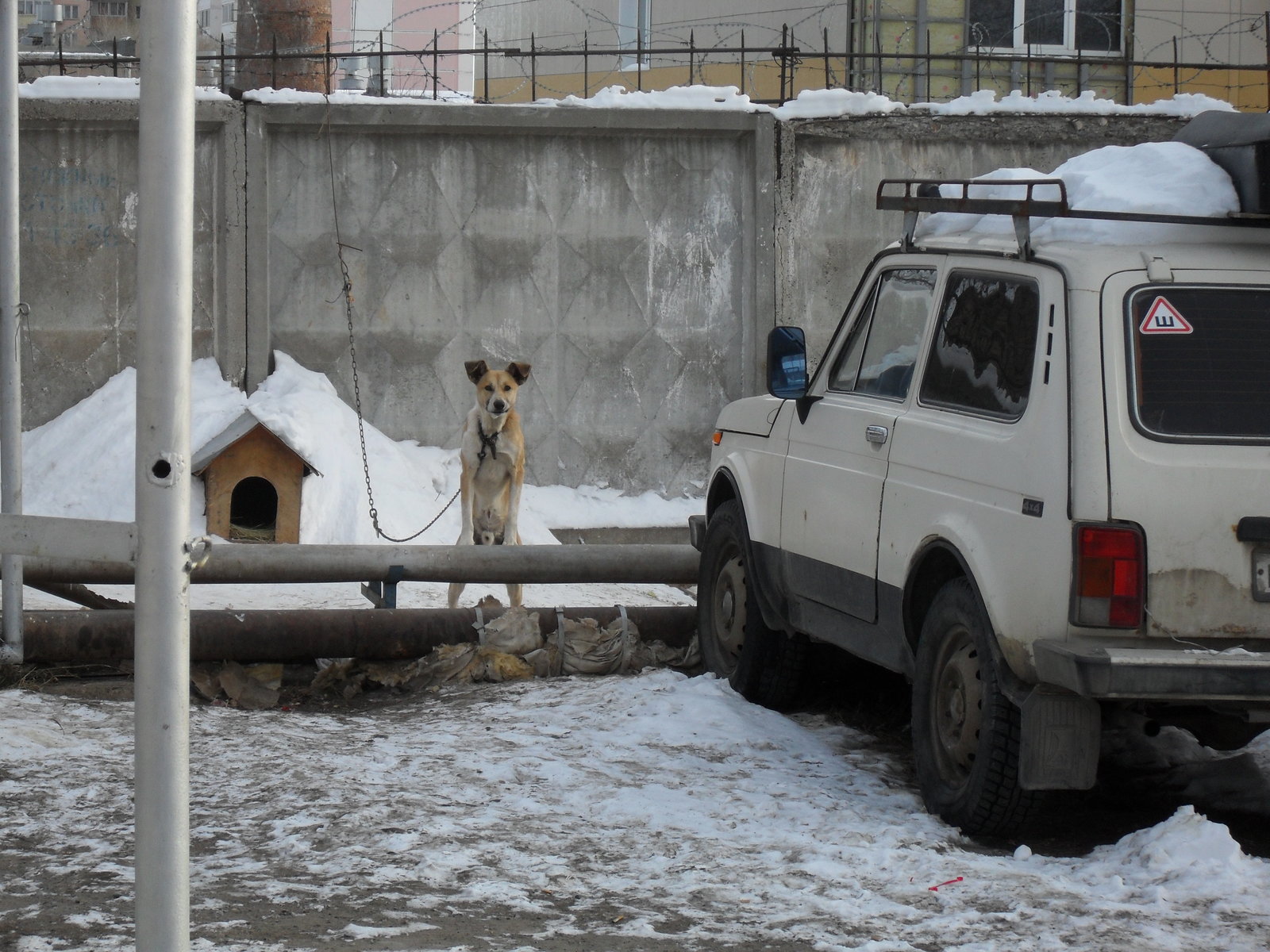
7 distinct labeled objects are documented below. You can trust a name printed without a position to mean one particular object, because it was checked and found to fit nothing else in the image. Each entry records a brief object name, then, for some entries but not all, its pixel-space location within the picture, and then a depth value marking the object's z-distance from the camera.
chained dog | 19.73
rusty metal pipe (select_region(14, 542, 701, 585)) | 14.70
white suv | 8.64
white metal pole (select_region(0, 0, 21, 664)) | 12.47
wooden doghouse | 22.66
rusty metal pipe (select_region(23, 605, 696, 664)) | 14.02
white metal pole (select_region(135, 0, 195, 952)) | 4.71
